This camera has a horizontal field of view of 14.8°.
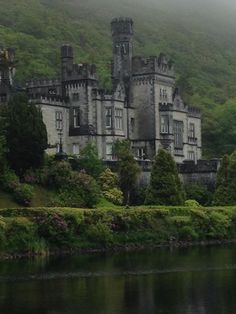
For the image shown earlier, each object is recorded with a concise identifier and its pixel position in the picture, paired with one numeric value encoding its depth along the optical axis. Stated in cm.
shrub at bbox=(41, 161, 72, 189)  8544
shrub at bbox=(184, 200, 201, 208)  8918
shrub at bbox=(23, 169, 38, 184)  8406
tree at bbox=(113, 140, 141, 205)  9306
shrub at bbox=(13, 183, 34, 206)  8044
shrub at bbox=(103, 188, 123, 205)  9011
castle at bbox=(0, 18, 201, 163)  10275
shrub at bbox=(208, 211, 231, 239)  8356
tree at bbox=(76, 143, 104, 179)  9225
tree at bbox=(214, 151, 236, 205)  9212
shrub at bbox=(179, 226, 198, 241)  8112
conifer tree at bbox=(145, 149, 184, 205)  8794
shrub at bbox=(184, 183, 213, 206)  9731
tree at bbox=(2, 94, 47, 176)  8450
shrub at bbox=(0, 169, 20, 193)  8112
